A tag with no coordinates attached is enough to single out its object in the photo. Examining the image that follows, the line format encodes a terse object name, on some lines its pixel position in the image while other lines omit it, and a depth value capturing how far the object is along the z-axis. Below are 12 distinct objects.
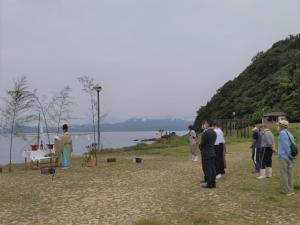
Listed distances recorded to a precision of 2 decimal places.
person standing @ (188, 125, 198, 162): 11.11
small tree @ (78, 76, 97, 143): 15.47
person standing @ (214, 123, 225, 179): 7.94
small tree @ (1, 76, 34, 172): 11.66
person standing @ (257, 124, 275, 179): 7.56
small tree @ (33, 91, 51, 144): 12.88
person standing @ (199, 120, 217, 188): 6.81
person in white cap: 6.11
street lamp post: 15.28
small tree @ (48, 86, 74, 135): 15.02
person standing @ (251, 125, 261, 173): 7.97
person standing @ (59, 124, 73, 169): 10.11
